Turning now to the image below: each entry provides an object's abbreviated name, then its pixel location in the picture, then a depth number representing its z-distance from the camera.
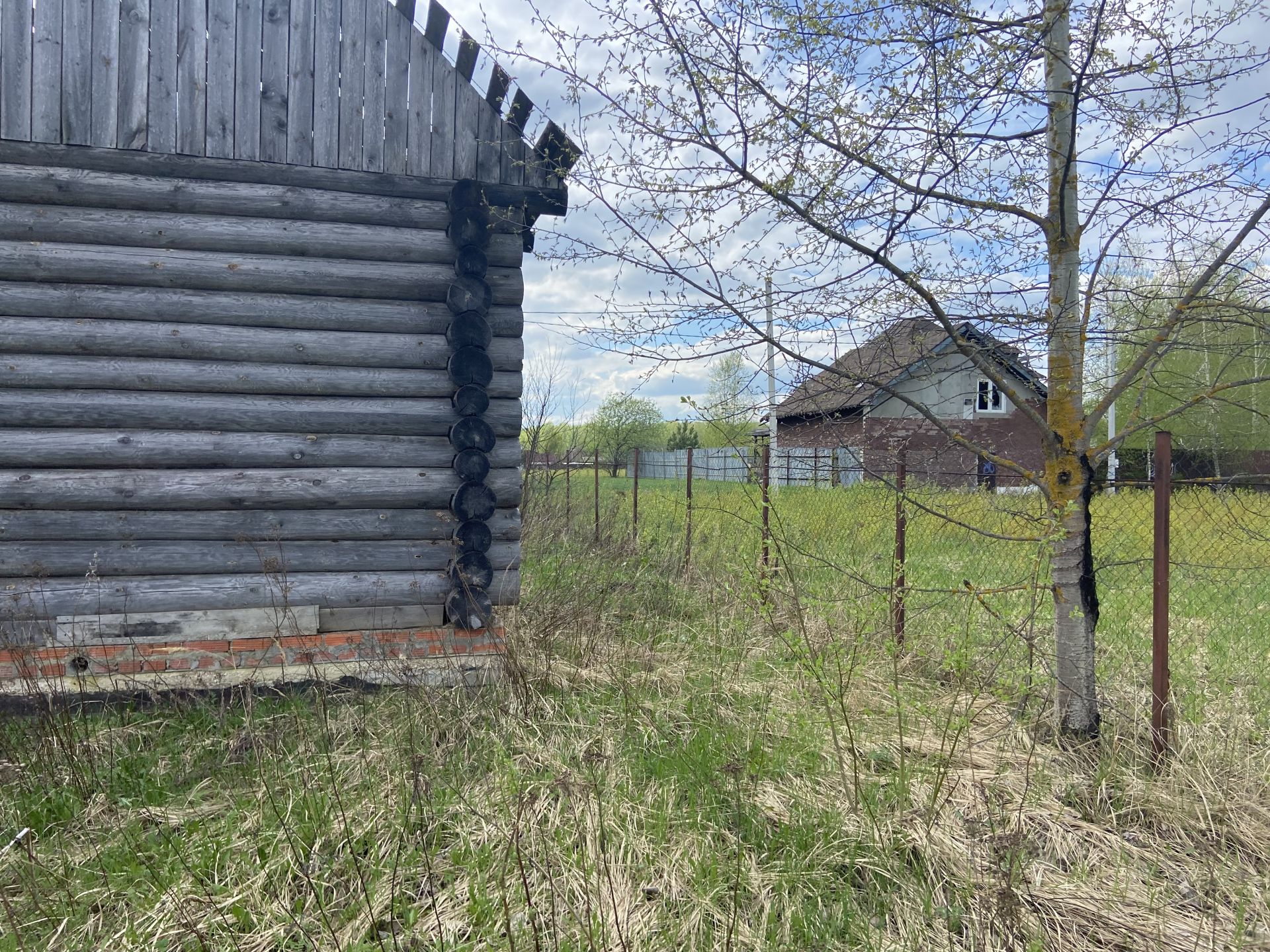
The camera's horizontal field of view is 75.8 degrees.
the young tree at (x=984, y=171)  3.33
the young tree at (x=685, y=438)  48.39
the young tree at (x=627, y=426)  37.98
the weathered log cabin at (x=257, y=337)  4.91
